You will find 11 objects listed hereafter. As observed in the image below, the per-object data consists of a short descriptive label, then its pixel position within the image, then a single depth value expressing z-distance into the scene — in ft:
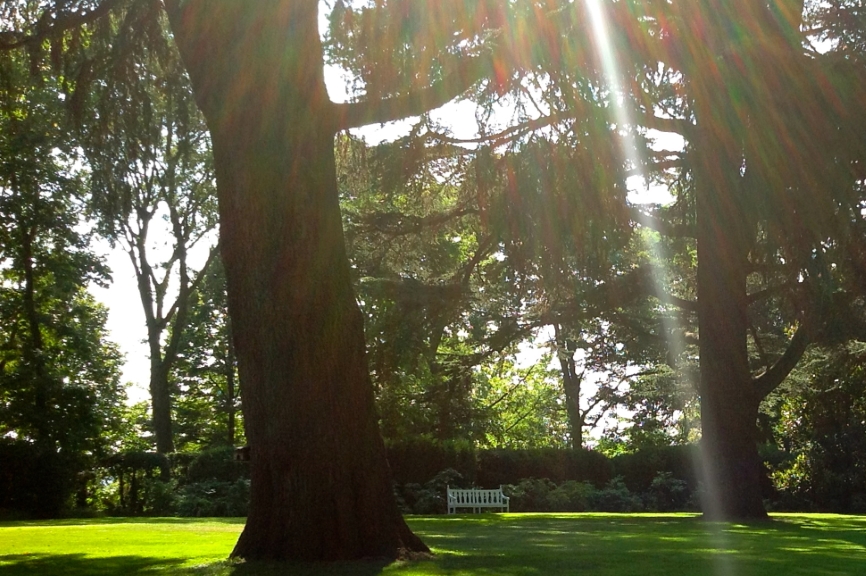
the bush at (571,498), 86.58
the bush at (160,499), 82.28
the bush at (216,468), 88.53
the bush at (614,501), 85.35
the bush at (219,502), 78.48
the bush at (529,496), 87.56
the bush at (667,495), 89.15
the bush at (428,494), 82.53
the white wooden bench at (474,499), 81.05
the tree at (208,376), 136.56
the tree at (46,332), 81.97
